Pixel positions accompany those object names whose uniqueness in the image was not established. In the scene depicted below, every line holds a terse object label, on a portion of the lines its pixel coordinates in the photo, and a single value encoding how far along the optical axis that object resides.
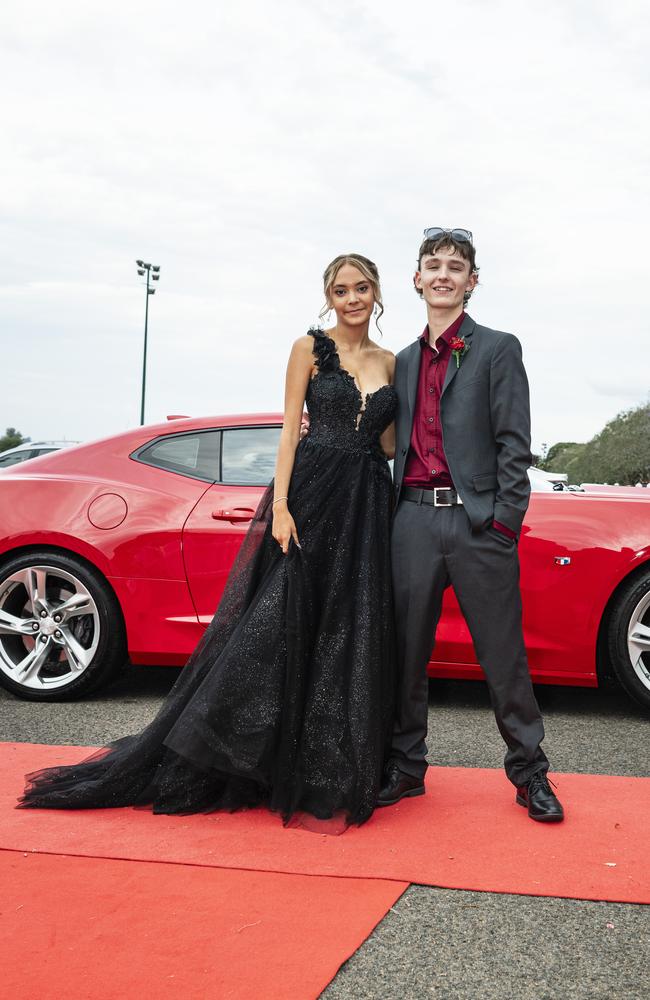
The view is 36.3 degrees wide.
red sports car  4.41
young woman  3.29
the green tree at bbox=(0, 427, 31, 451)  107.81
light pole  31.62
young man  3.25
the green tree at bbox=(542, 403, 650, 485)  68.44
